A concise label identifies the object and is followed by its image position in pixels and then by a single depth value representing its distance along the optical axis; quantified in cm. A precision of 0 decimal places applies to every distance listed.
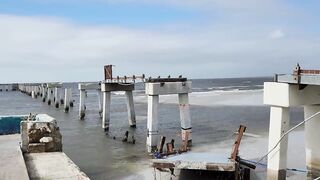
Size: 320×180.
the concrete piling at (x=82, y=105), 3317
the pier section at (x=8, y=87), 11303
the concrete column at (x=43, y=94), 5923
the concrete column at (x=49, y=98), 5189
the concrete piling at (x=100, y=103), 3618
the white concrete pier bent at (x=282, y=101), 984
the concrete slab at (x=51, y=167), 859
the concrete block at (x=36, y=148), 1086
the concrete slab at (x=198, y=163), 1076
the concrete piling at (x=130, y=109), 2558
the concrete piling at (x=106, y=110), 2512
